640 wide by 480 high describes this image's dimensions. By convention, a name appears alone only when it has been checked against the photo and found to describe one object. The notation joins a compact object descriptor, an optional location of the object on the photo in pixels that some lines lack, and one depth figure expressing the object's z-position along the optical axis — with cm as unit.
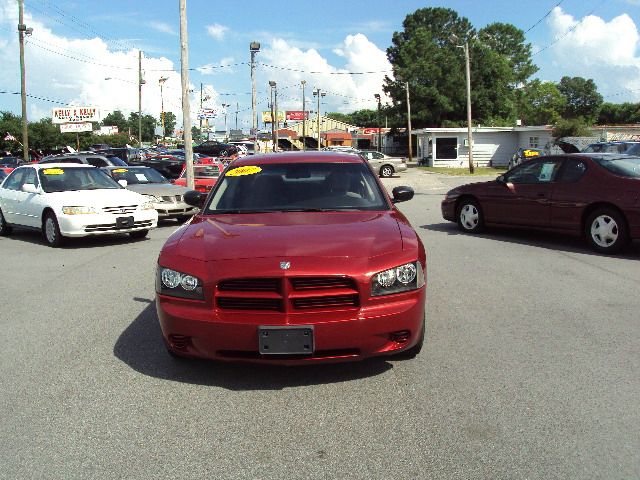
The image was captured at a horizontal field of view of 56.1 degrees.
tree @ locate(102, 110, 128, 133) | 15464
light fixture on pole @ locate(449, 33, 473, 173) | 3459
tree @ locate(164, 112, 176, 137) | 15500
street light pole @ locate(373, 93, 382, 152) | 6712
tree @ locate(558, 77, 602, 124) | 10975
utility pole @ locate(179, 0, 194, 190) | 2092
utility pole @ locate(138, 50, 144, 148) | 5106
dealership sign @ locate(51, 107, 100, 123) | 7831
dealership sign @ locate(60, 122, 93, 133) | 6750
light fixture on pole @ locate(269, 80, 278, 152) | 6165
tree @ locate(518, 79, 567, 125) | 8069
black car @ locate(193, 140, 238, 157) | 4028
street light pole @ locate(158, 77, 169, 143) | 7106
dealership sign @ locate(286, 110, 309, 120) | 12481
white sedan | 1084
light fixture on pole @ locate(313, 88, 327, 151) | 7488
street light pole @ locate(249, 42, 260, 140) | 3647
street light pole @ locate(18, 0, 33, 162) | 3052
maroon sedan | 898
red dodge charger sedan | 379
